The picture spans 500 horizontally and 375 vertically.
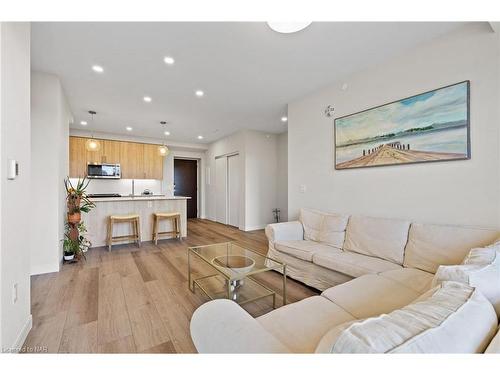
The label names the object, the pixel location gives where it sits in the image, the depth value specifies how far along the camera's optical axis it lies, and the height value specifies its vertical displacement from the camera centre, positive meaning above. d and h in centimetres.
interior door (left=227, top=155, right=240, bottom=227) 588 -2
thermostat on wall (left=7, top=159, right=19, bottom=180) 133 +13
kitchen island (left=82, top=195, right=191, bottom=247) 397 -47
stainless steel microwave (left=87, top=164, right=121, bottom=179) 529 +46
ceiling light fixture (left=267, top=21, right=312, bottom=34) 162 +124
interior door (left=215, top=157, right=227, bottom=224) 642 -5
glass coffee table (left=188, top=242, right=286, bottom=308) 196 -78
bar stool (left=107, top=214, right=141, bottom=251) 386 -71
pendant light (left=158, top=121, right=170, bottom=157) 511 +93
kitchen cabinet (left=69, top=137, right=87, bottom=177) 519 +78
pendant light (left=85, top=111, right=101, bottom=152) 440 +91
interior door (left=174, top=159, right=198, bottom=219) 734 +25
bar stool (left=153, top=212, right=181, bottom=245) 428 -69
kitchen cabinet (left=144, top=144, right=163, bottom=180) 611 +74
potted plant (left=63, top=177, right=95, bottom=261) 316 -56
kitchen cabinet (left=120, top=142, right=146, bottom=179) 579 +80
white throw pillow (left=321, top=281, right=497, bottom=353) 55 -39
